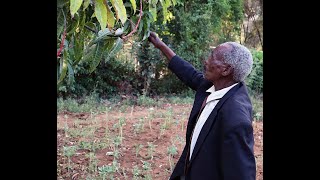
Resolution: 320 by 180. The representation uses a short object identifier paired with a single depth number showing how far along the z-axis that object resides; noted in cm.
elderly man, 154
